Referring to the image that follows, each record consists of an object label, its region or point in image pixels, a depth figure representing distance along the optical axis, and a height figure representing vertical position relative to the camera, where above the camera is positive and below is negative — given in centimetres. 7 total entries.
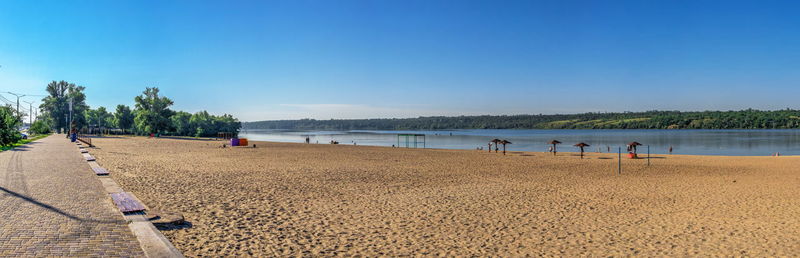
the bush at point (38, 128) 8056 -21
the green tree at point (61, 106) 9800 +444
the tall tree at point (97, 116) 11731 +264
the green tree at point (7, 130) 3400 -23
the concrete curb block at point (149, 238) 688 -182
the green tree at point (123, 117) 10100 +210
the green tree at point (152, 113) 8956 +271
